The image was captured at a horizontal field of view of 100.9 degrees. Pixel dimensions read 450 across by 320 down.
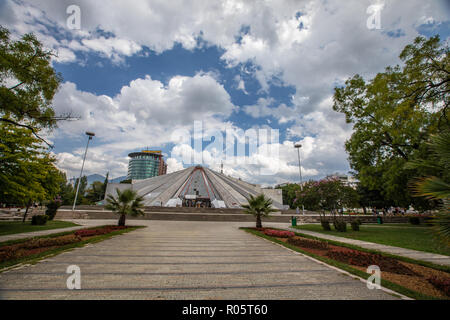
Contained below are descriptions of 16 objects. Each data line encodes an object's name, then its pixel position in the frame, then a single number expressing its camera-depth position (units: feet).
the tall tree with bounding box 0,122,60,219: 26.16
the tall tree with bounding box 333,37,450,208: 21.62
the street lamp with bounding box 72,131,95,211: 74.74
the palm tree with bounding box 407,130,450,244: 7.69
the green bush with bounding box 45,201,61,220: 43.38
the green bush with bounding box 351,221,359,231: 37.63
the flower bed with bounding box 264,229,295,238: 28.84
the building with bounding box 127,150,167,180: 381.81
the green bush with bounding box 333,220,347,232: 36.37
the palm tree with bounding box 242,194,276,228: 38.70
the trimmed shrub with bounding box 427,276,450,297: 9.20
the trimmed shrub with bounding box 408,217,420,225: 53.52
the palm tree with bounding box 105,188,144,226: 35.01
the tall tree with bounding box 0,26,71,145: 18.95
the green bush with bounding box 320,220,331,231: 38.86
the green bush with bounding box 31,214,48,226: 35.04
